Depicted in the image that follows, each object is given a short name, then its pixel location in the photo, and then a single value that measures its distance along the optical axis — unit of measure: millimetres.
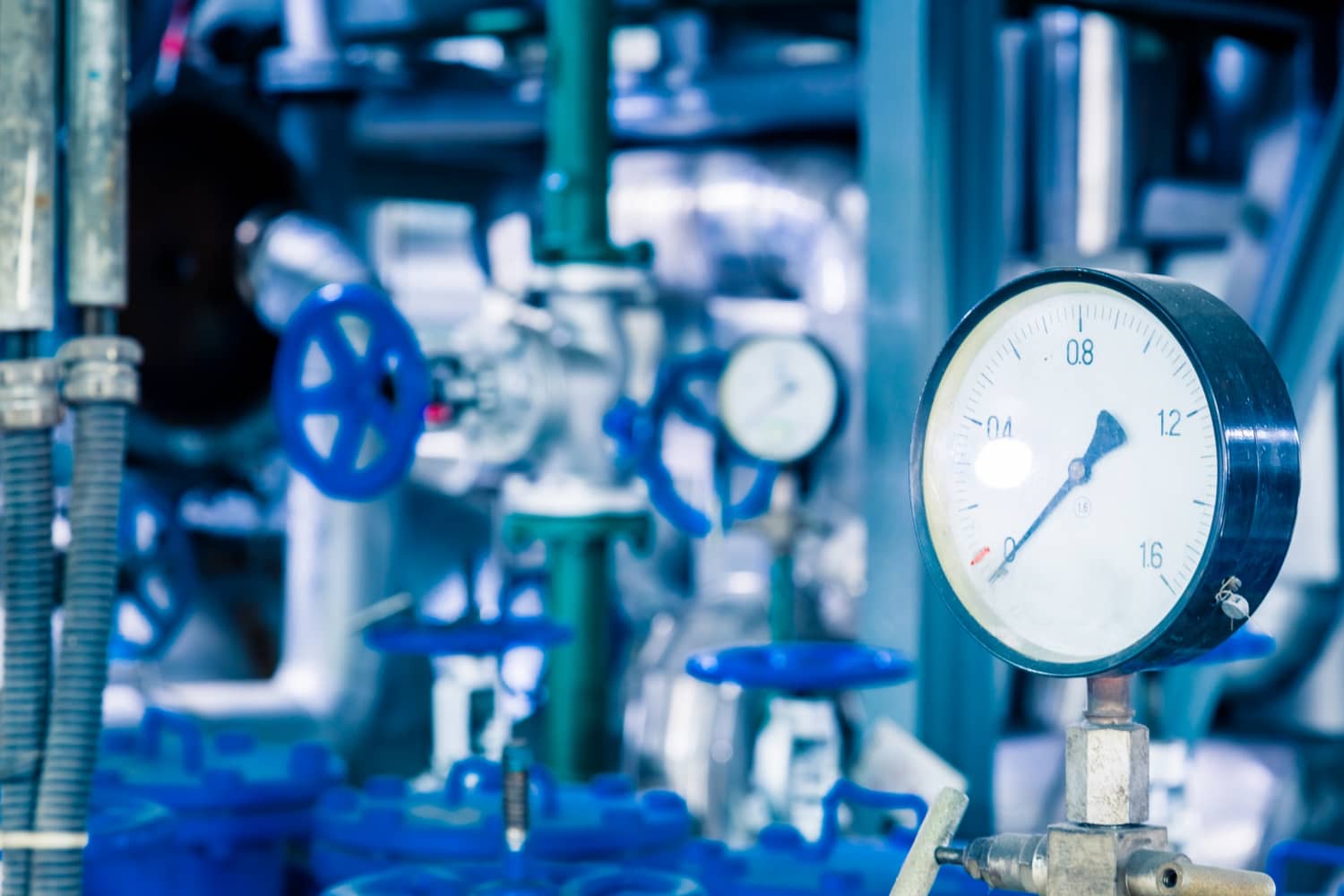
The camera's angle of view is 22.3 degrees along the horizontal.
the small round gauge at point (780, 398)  2397
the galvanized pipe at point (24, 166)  1922
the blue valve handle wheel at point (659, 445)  2449
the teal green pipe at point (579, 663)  2561
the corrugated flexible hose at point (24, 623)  1910
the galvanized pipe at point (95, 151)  1946
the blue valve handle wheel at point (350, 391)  2230
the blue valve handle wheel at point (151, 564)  2743
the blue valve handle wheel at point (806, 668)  2134
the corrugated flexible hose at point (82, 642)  1908
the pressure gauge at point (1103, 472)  1641
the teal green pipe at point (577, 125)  2546
